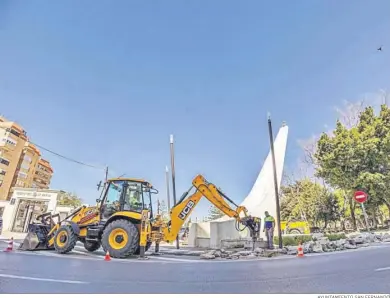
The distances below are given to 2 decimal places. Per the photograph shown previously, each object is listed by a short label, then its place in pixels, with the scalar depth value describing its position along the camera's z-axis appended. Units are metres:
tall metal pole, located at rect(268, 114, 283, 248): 9.08
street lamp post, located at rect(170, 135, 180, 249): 13.08
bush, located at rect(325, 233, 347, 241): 12.84
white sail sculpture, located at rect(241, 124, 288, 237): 15.35
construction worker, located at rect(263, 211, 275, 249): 9.54
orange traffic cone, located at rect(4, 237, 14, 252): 7.92
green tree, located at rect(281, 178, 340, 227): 25.55
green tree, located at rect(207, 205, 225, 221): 62.41
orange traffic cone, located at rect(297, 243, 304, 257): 7.12
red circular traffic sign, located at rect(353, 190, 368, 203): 12.74
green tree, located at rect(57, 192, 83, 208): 38.02
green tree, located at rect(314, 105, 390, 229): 18.02
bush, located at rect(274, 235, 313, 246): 12.82
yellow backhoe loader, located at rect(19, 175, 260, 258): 7.21
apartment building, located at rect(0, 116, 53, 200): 34.09
